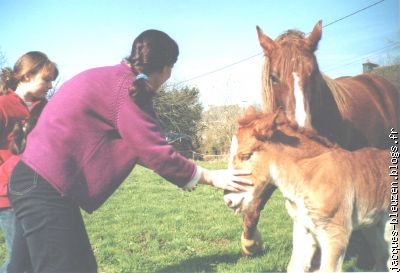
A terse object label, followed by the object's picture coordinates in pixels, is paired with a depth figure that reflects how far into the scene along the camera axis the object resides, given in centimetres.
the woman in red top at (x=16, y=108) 238
